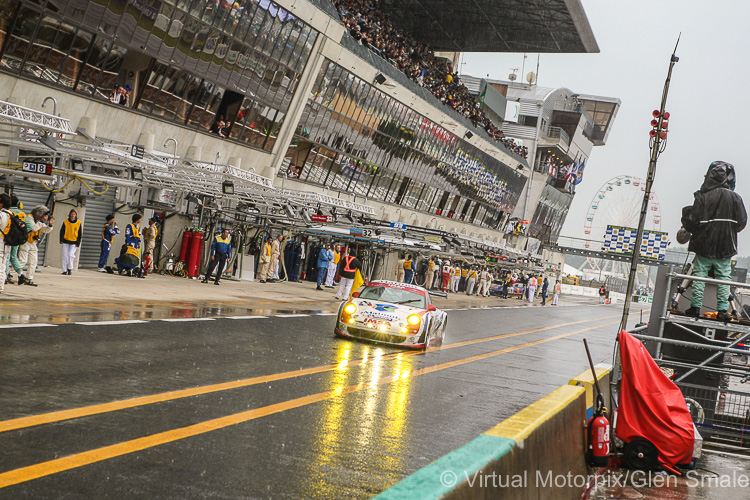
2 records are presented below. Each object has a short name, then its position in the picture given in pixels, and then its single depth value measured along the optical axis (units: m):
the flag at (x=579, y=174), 103.46
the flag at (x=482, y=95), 79.44
